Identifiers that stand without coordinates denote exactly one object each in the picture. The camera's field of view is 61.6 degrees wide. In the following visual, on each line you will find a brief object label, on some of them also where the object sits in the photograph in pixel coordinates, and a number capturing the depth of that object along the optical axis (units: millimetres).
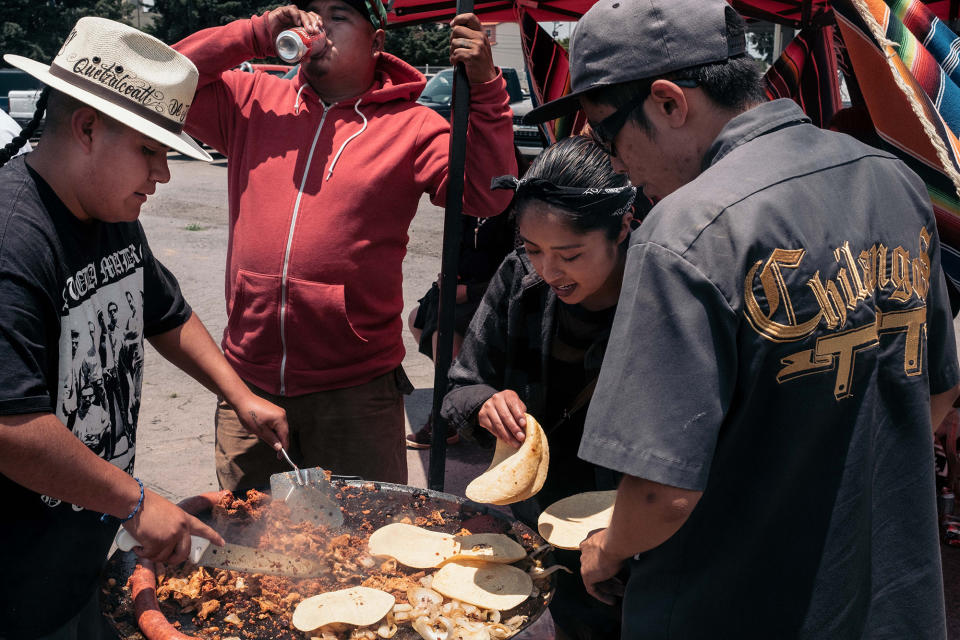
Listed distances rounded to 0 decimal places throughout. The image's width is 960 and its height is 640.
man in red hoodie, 2619
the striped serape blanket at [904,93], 1932
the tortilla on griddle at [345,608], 1713
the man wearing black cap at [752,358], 1220
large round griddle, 1866
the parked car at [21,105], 15250
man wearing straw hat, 1548
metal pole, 2424
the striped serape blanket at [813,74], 4043
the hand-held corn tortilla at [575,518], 1915
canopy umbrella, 5117
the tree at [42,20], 29688
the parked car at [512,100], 11334
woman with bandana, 2025
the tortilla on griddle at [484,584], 1855
